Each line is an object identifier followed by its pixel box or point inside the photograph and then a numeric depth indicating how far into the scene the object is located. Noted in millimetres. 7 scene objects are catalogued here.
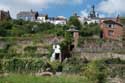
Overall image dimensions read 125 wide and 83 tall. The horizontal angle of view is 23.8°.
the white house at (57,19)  74239
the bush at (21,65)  36322
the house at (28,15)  81336
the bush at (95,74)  26538
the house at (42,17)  77514
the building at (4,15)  60819
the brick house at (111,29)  47781
